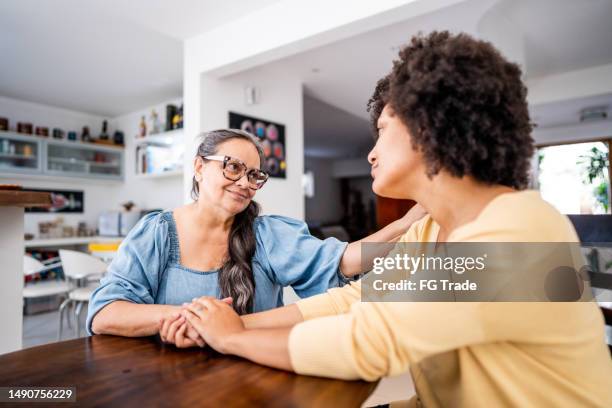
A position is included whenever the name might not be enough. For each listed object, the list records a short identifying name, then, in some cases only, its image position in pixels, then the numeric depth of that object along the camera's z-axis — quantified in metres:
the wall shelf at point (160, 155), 4.81
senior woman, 1.19
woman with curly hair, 0.60
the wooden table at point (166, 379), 0.59
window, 5.95
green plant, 5.93
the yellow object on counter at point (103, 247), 4.00
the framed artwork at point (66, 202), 5.58
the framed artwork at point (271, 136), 3.86
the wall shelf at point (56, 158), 4.98
